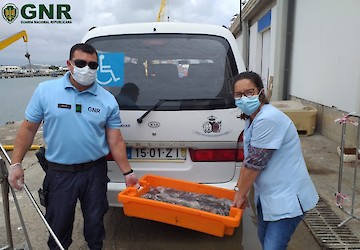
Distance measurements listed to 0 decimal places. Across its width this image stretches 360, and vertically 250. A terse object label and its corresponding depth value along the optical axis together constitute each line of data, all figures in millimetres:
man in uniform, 2395
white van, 2916
